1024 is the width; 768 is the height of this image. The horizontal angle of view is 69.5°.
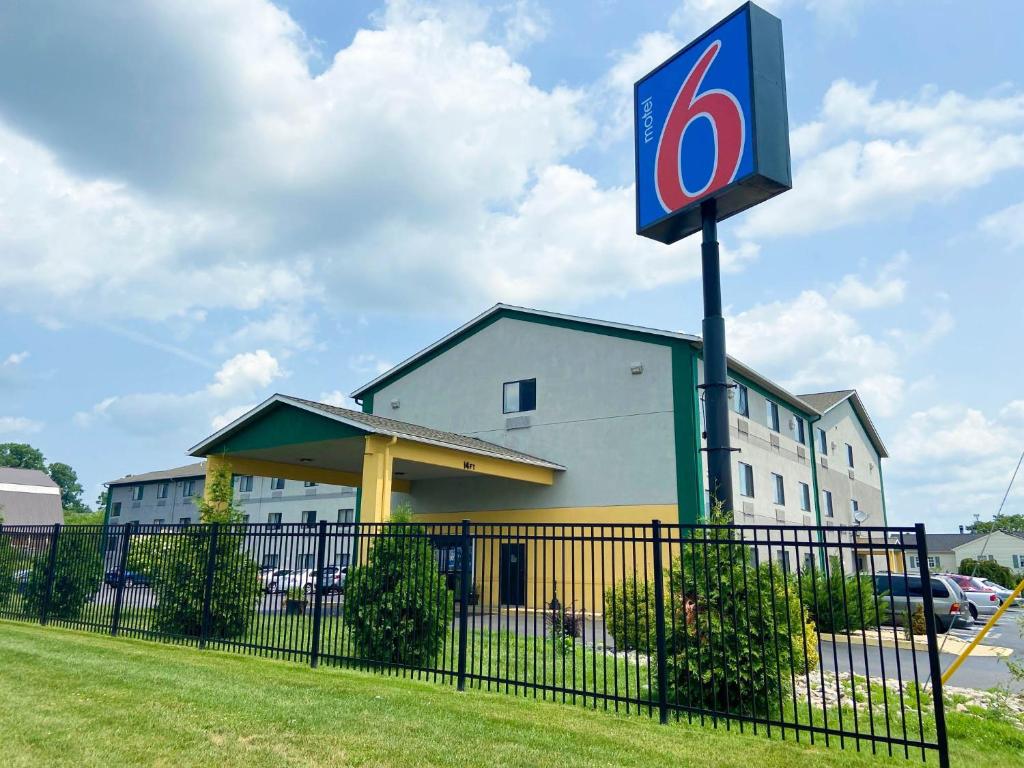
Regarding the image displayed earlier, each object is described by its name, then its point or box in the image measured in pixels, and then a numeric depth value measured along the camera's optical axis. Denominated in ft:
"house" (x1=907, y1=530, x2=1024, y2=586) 237.04
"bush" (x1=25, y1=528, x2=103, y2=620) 51.34
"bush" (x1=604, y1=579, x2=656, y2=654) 36.86
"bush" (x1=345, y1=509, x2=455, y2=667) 34.65
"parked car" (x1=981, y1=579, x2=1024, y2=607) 98.24
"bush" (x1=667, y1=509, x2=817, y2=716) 26.30
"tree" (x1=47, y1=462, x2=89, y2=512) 411.95
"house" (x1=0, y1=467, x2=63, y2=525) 225.56
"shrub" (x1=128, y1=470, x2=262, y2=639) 42.24
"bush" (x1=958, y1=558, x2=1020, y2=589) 160.43
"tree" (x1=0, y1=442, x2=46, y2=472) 387.22
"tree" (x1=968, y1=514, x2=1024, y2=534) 305.79
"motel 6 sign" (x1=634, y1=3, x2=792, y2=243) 41.57
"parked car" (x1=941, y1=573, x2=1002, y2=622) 86.79
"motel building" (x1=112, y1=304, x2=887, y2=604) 64.18
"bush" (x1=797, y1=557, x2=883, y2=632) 54.75
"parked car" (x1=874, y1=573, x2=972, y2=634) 64.90
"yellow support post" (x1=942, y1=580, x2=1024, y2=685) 23.26
